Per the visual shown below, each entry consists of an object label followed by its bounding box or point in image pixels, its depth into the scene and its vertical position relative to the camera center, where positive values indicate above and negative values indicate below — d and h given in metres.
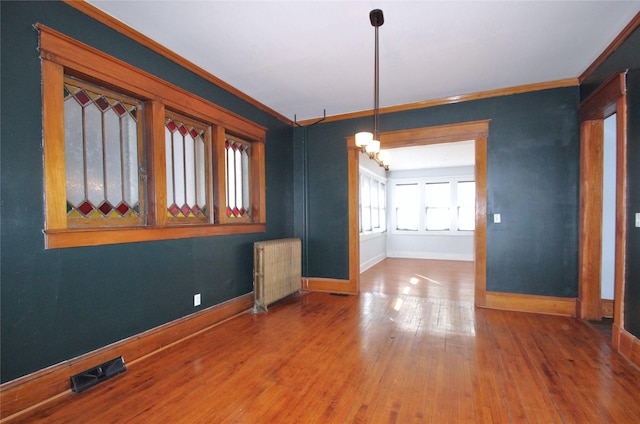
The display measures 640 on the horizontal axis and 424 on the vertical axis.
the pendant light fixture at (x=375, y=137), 2.38 +0.68
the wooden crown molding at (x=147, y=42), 2.32 +1.53
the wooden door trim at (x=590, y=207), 3.46 -0.06
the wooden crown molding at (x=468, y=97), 3.71 +1.46
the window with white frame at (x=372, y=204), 7.13 +0.03
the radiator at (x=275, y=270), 3.92 -0.89
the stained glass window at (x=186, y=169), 3.13 +0.43
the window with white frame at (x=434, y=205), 8.55 -0.02
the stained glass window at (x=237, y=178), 3.94 +0.41
